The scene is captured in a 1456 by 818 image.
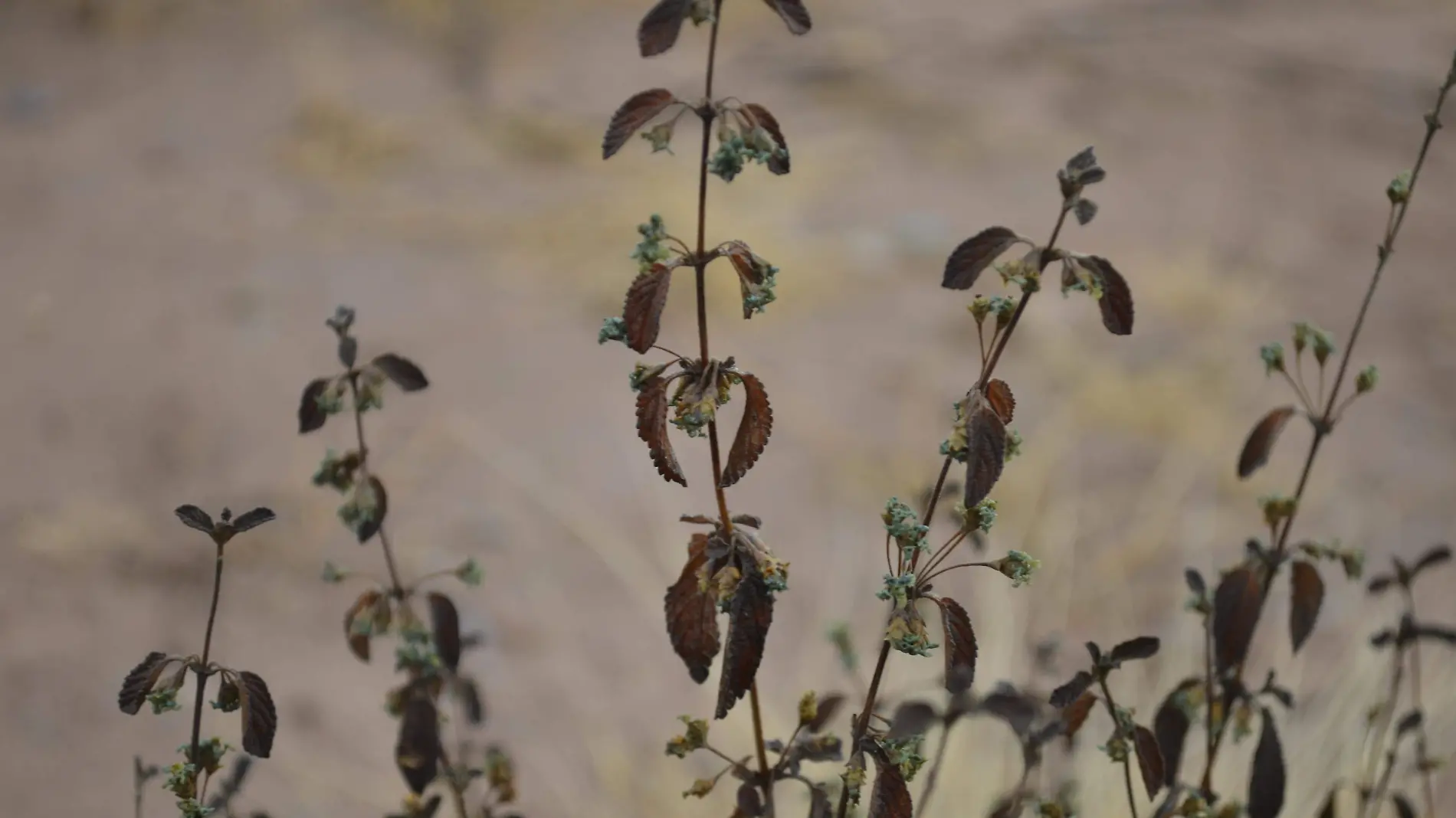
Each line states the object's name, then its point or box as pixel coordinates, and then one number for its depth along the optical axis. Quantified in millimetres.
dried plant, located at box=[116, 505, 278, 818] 956
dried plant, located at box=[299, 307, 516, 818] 997
